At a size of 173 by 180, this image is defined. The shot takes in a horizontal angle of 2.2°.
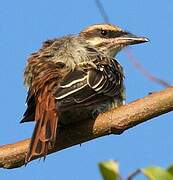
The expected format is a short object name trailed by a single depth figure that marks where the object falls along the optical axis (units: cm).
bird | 325
